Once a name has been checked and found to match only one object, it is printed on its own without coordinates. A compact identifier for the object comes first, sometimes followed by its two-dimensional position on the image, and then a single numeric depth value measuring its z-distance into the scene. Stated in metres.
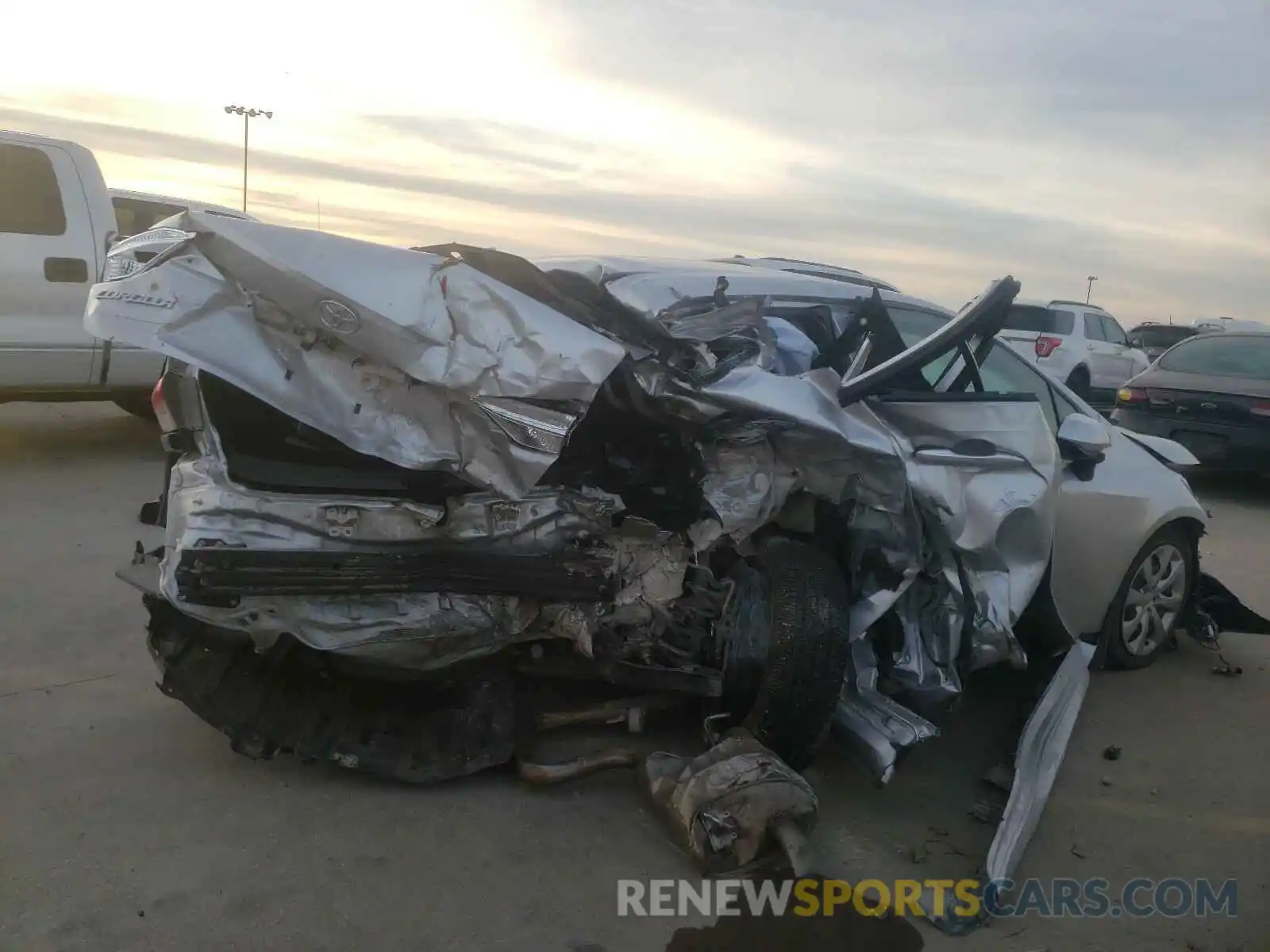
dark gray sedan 8.02
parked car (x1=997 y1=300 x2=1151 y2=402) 14.74
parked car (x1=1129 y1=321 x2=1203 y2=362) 20.33
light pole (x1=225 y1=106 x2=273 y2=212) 31.98
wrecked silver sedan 2.68
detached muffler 2.71
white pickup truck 6.38
